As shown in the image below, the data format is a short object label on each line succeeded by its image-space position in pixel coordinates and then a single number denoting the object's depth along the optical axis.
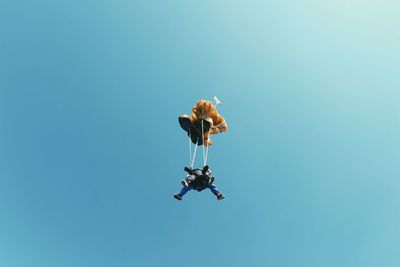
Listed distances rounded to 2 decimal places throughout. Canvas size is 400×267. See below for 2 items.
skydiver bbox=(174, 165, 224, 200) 14.07
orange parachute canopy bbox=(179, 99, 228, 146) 16.64
